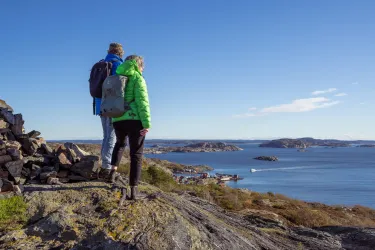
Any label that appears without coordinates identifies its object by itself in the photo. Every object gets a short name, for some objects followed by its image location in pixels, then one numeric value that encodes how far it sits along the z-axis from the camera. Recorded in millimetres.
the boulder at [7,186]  5820
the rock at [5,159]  6425
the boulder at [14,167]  6297
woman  5516
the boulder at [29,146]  7375
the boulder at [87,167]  6871
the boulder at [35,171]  6531
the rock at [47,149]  7645
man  6465
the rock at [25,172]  6551
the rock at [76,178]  6841
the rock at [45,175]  6499
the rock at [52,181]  6422
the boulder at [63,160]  7082
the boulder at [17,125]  7626
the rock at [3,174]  6173
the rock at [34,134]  7866
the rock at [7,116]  7688
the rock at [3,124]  7441
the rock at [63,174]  6880
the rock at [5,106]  7947
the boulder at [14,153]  6598
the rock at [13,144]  6808
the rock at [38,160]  6886
